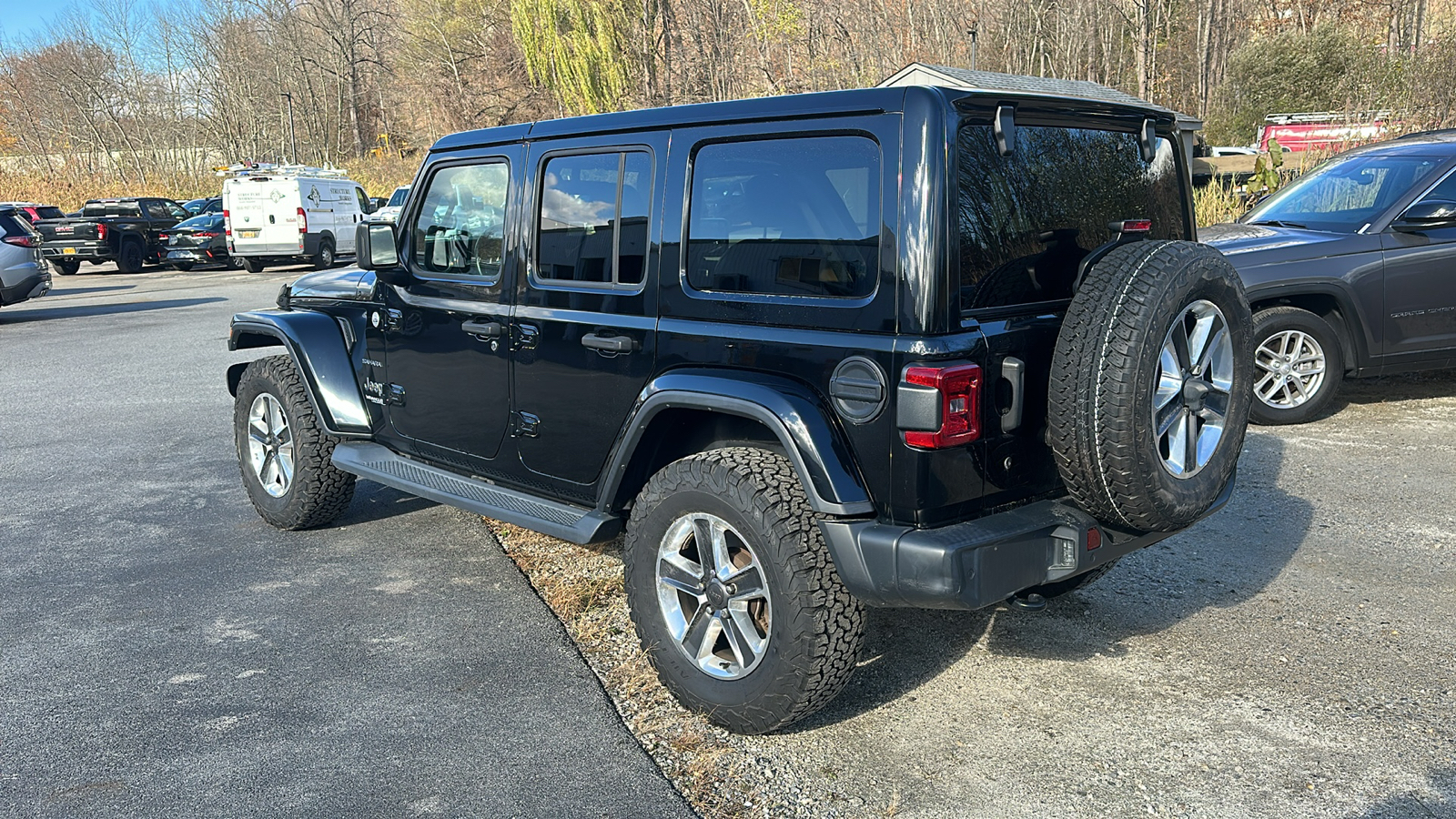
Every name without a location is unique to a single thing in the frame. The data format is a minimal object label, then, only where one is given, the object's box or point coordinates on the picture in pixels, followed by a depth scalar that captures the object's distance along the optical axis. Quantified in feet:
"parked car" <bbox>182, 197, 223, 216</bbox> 97.41
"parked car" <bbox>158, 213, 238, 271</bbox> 81.35
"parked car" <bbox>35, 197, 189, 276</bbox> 79.51
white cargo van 76.43
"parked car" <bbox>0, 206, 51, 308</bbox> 50.47
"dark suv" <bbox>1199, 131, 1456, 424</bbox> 23.30
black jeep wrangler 10.01
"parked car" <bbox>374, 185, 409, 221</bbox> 72.33
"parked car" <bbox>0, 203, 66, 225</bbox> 82.28
